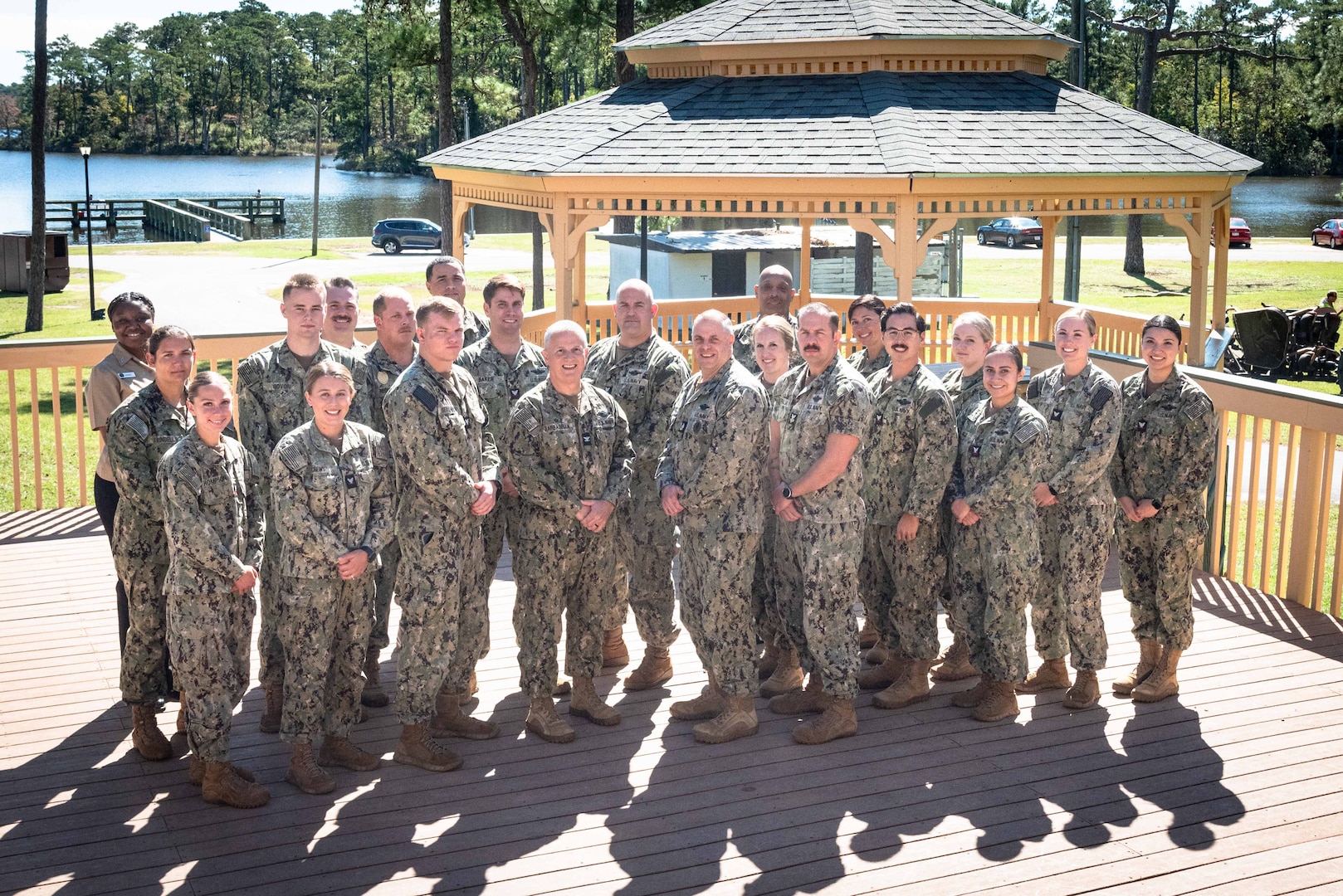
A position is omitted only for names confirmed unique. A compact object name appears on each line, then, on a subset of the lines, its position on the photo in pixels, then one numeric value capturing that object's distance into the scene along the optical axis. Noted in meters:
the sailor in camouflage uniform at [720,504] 5.11
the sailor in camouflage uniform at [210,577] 4.55
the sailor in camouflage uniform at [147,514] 4.89
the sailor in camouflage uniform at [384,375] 5.50
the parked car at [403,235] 36.91
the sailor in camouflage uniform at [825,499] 5.07
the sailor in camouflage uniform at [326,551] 4.62
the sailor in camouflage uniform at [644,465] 5.70
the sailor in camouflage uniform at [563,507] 5.14
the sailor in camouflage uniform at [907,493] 5.40
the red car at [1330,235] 37.16
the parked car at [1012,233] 38.44
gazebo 9.41
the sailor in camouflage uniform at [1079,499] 5.42
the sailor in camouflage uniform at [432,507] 4.89
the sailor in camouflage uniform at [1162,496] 5.54
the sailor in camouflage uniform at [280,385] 5.36
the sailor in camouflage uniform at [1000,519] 5.28
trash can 25.36
